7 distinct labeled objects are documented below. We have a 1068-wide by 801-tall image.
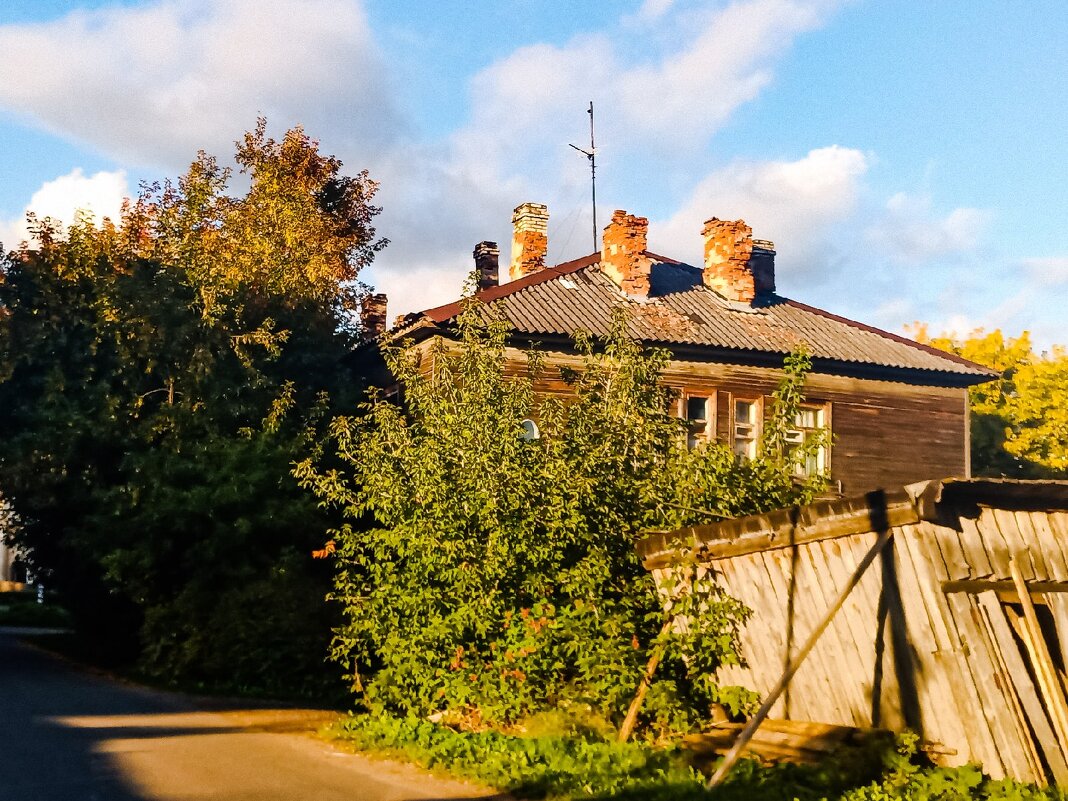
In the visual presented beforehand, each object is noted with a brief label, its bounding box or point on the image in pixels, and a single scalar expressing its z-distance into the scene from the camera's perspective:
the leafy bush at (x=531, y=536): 12.33
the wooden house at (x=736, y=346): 23.91
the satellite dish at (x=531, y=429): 21.20
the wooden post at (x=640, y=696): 11.73
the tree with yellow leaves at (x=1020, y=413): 46.34
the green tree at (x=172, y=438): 18.89
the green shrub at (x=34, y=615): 39.28
